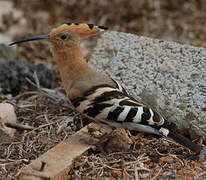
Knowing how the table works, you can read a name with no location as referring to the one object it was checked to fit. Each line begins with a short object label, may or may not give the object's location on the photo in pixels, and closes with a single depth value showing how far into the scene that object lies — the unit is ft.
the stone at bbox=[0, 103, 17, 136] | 22.29
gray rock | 22.07
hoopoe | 19.48
